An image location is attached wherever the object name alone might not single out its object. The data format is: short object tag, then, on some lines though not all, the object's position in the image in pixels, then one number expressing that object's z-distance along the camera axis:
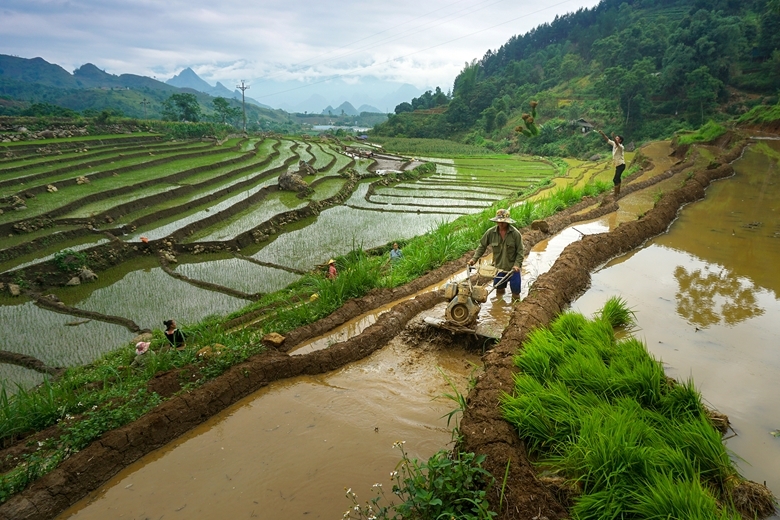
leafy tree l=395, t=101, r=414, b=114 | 85.84
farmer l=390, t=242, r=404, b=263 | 9.88
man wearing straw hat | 6.16
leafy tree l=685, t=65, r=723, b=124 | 33.81
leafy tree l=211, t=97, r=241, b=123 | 59.59
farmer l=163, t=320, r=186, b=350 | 6.87
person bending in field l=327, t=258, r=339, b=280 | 8.80
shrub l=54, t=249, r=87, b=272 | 11.27
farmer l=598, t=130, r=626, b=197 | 11.62
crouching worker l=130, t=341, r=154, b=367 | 6.45
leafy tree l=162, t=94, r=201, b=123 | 53.50
